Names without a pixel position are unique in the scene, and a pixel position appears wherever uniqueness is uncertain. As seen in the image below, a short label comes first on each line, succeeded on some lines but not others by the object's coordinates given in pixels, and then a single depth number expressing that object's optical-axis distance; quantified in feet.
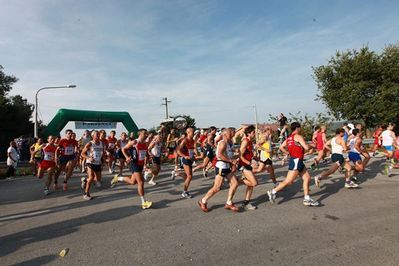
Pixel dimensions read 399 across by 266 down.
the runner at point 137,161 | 24.64
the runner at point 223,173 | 22.31
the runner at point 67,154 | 34.24
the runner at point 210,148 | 35.42
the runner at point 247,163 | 23.13
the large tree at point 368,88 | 105.50
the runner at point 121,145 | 43.16
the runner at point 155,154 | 37.27
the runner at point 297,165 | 23.49
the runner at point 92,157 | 28.45
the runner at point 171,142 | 49.14
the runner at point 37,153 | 40.96
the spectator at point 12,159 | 47.35
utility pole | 188.55
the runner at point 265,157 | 30.58
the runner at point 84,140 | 48.08
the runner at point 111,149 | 47.41
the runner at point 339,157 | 29.31
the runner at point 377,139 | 48.30
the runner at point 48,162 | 32.78
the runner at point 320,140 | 42.60
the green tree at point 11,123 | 115.34
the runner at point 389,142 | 40.88
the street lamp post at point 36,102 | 73.36
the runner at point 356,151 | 31.30
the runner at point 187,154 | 27.99
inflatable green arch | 71.01
